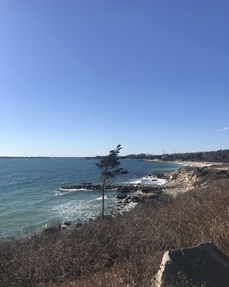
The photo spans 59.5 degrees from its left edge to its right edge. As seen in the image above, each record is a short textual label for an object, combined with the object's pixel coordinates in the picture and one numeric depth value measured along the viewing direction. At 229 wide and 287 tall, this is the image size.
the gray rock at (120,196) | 34.91
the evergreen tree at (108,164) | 24.18
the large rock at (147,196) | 32.69
